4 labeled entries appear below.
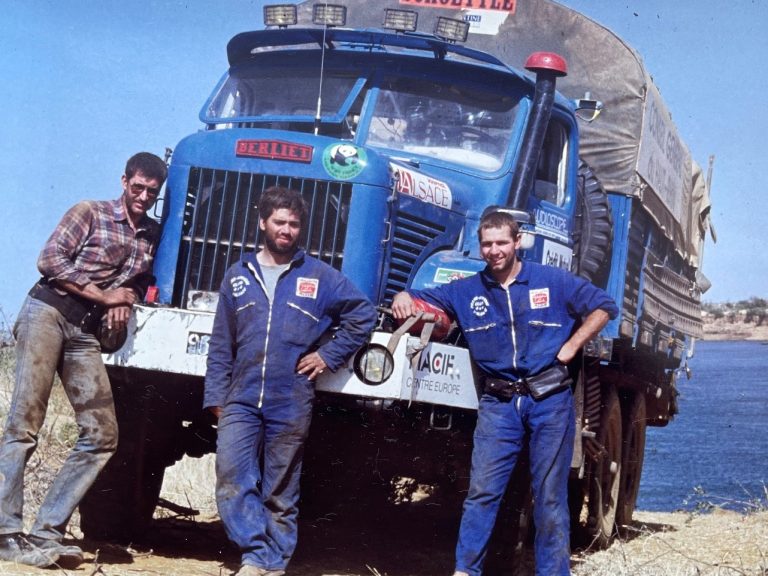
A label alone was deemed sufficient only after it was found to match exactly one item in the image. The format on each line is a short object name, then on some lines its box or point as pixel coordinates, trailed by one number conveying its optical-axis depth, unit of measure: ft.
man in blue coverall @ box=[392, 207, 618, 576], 19.45
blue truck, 20.84
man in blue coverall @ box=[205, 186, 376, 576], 18.93
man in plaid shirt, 19.52
